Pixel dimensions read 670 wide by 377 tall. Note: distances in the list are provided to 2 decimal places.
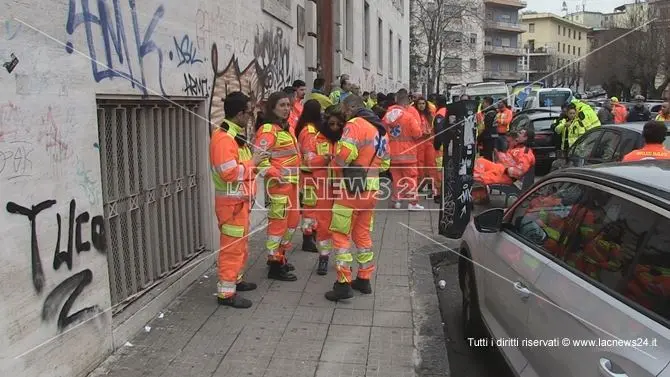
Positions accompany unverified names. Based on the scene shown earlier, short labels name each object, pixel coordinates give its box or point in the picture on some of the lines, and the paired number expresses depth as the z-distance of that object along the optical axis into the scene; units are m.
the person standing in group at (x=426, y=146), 10.68
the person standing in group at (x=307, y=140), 6.03
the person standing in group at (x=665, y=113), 11.07
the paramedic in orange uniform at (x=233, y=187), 4.71
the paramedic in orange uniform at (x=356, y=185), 5.16
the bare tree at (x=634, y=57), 40.28
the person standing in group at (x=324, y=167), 5.57
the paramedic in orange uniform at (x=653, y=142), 5.88
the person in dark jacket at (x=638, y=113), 14.46
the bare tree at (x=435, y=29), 39.72
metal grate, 4.46
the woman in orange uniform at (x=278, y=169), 5.58
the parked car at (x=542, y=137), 14.75
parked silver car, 2.33
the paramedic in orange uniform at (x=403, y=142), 9.48
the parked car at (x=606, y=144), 7.38
